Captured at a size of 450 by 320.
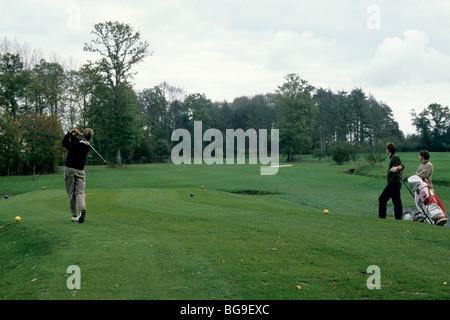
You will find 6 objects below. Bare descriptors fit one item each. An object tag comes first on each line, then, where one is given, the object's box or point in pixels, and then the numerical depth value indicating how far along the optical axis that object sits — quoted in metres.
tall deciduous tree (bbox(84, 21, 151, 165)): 52.34
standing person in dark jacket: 11.67
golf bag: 10.70
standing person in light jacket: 11.38
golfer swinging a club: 9.80
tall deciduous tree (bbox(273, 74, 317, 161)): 77.56
